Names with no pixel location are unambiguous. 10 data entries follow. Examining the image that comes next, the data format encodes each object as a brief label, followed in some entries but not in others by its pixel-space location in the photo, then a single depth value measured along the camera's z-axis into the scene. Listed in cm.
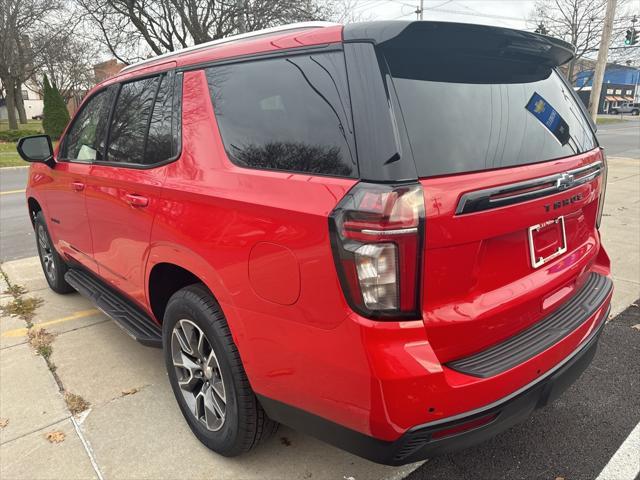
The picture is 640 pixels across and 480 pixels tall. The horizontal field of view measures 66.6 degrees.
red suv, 158
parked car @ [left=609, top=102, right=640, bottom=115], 6419
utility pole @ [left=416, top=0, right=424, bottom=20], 3026
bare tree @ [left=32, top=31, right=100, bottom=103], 2912
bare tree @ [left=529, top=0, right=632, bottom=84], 3534
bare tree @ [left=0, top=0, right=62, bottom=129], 2680
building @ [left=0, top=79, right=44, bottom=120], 6788
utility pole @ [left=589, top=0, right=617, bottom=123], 1520
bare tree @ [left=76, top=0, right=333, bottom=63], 1983
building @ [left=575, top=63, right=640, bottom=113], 7661
